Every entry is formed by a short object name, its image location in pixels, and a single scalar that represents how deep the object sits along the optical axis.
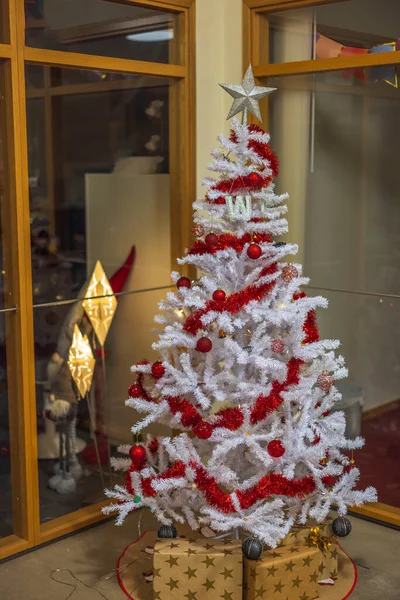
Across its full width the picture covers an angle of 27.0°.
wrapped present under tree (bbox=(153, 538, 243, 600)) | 3.28
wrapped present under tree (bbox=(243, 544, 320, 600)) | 3.30
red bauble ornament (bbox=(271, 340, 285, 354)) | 3.45
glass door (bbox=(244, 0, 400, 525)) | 3.99
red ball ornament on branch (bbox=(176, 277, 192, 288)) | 3.61
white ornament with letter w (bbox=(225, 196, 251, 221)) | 3.47
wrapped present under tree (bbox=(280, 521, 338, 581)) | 3.49
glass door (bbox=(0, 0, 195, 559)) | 3.72
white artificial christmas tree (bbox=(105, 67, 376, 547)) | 3.42
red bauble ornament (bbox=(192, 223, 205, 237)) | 3.61
